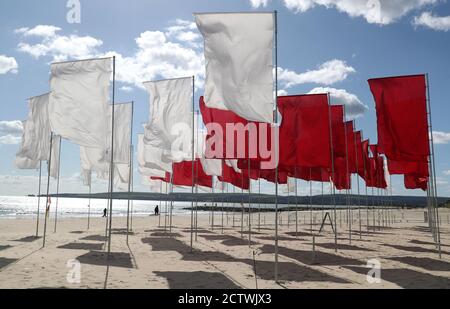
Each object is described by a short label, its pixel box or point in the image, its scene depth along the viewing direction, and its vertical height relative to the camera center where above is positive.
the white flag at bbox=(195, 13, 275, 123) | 10.75 +3.65
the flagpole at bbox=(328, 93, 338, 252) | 16.27 +3.48
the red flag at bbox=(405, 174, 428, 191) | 27.59 +1.37
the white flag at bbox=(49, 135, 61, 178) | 24.09 +2.43
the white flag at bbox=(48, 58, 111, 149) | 13.51 +3.26
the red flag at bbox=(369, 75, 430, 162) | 14.70 +3.06
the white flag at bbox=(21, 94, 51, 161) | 20.16 +3.37
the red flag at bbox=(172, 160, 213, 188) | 27.55 +1.67
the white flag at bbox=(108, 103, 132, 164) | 19.45 +3.19
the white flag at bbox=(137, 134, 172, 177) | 17.91 +1.78
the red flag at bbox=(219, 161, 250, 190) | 26.03 +1.58
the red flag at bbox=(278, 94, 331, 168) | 16.50 +2.83
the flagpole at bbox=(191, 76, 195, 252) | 16.93 +4.55
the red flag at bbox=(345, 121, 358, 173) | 22.69 +3.19
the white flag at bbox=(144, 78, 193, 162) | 16.86 +3.41
